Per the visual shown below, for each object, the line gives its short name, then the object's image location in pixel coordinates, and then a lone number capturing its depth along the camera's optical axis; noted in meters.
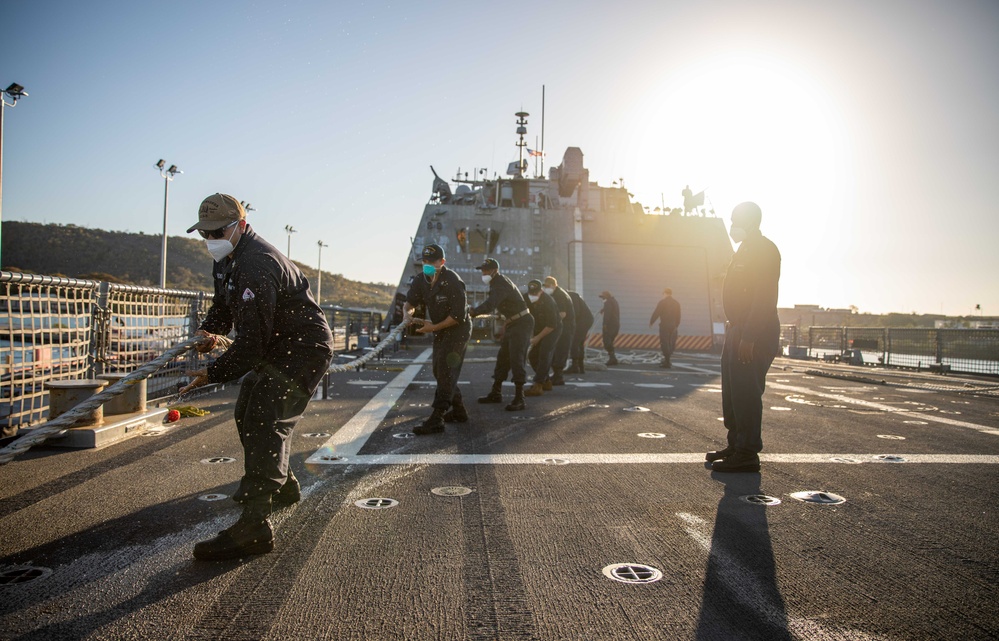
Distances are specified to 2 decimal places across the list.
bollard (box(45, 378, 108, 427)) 4.96
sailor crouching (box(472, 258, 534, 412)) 7.27
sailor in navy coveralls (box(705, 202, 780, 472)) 4.34
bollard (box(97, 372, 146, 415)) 5.55
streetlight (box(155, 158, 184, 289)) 36.28
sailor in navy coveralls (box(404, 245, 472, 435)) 5.93
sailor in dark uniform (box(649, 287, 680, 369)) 15.31
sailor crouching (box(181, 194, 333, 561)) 2.76
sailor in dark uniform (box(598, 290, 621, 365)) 15.25
